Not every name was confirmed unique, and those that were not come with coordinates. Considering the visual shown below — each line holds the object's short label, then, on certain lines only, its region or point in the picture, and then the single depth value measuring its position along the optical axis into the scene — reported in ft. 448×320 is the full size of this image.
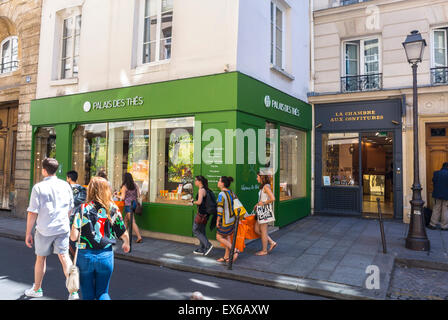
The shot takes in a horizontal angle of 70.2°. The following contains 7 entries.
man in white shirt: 13.96
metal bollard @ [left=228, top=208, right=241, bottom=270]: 18.69
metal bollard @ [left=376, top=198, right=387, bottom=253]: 21.54
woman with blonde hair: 9.97
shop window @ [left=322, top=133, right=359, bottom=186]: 36.22
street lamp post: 22.69
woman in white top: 21.74
